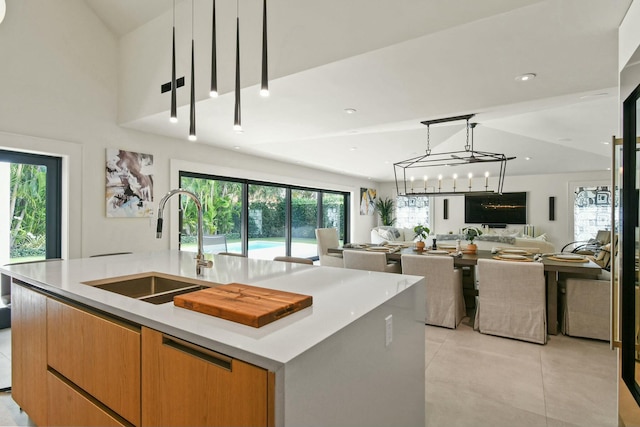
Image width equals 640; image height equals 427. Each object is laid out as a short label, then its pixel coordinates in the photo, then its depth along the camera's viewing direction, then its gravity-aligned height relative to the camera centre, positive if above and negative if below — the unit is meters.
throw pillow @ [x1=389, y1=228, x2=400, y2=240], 9.20 -0.53
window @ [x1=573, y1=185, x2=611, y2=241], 8.02 +0.06
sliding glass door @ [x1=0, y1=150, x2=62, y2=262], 3.43 +0.07
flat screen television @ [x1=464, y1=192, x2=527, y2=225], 9.02 +0.12
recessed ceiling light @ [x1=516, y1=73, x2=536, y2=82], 2.48 +1.02
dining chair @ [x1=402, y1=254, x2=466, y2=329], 3.49 -0.77
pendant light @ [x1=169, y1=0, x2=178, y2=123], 2.16 +0.75
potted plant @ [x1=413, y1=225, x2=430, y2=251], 4.41 -0.28
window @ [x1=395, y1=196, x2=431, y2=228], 10.51 +0.04
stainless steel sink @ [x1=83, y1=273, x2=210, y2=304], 1.75 -0.42
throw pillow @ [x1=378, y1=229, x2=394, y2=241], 9.10 -0.58
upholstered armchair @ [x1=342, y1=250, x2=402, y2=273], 3.92 -0.57
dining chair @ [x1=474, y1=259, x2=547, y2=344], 3.10 -0.83
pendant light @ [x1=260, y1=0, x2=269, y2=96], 1.79 +0.80
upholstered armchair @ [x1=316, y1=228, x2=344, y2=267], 4.91 -0.56
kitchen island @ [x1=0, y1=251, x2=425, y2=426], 0.92 -0.48
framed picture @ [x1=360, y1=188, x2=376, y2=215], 10.09 +0.39
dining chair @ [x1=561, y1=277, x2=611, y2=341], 3.12 -0.90
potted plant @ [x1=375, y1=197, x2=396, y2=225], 11.02 +0.07
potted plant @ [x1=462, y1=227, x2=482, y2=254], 4.20 -0.31
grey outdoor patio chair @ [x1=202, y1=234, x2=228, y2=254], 5.33 -0.49
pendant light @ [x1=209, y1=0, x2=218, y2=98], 1.92 +0.79
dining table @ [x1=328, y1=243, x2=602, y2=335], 3.12 -0.52
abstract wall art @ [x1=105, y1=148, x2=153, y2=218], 3.99 +0.36
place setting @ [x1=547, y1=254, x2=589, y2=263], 3.40 -0.47
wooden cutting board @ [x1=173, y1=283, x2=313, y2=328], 1.10 -0.33
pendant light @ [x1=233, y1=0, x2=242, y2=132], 1.86 +0.60
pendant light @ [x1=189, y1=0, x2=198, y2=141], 2.06 +0.60
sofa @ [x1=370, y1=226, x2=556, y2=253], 5.03 -0.54
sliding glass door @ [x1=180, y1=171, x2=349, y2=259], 5.21 -0.05
